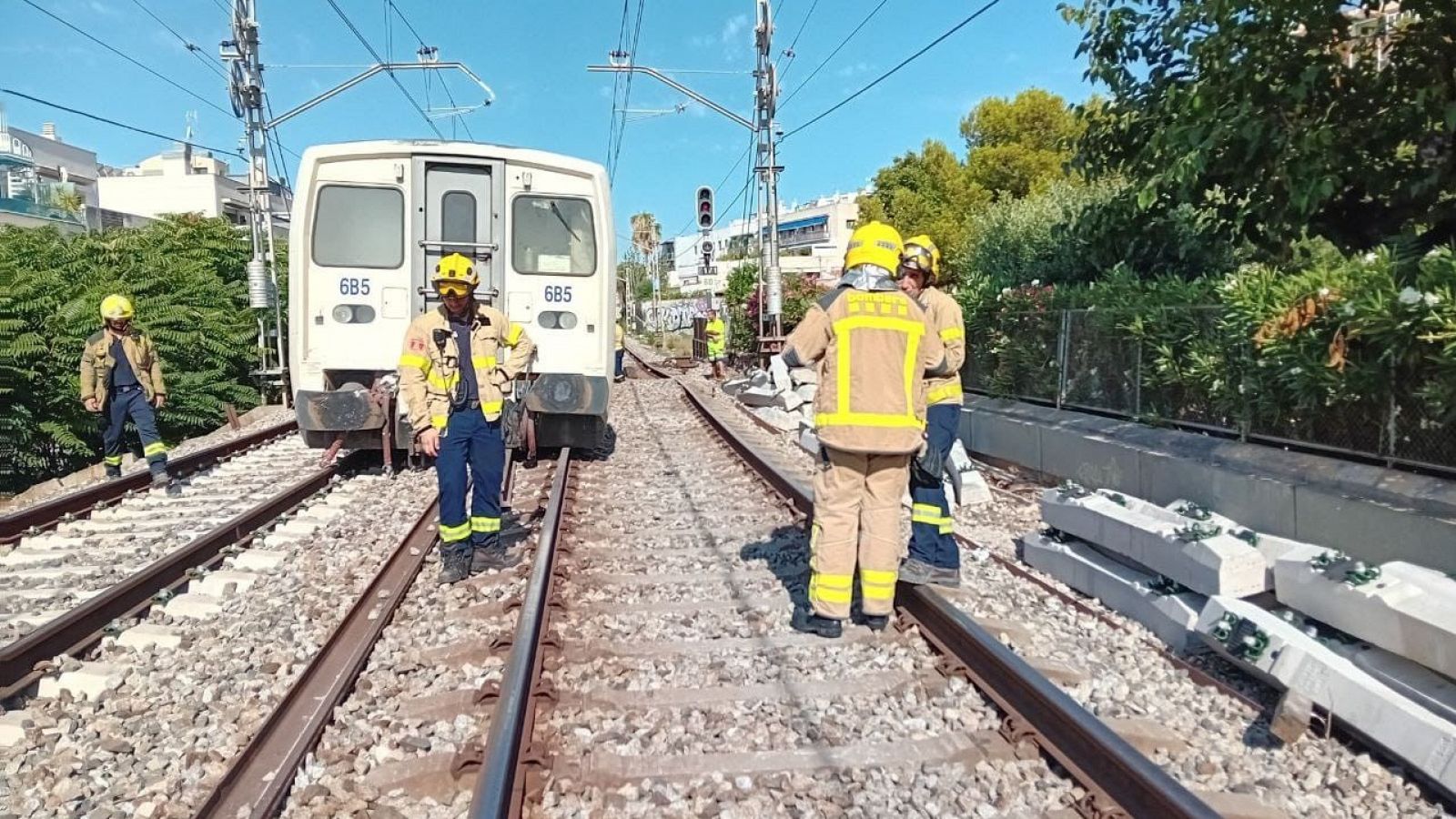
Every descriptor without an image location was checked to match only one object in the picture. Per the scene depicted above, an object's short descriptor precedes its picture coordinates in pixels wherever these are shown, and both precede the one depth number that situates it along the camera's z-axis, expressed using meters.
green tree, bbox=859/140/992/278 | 41.09
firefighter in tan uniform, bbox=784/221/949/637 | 4.46
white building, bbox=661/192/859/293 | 88.53
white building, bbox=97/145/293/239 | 63.22
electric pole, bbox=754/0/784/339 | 19.30
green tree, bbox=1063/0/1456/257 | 6.43
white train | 9.30
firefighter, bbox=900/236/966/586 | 5.10
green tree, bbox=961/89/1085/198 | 39.19
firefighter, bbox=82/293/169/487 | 8.84
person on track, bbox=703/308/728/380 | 25.88
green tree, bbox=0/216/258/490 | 11.78
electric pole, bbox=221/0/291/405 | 17.12
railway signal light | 23.34
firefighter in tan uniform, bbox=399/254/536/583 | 5.70
